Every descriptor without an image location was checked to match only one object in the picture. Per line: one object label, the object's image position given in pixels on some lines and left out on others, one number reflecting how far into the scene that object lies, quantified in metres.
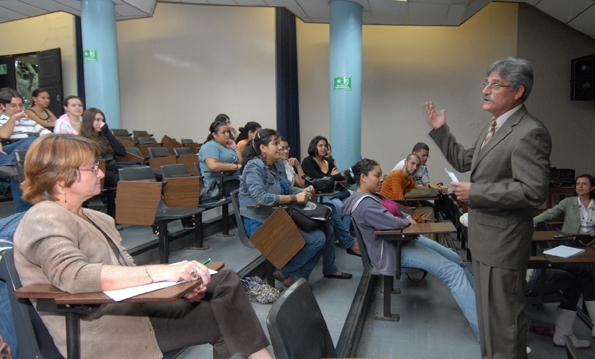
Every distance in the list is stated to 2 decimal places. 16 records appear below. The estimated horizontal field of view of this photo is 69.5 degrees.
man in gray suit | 1.72
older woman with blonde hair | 1.35
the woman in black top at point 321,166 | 4.70
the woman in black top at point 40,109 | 4.72
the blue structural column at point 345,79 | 5.99
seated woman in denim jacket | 3.04
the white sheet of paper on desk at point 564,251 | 2.42
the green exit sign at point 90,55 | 6.27
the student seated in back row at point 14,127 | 3.49
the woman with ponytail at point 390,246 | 2.68
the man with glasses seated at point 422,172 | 4.85
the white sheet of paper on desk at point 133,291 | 1.29
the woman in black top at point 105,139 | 3.86
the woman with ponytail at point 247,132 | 4.87
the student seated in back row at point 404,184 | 4.37
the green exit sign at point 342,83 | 6.04
